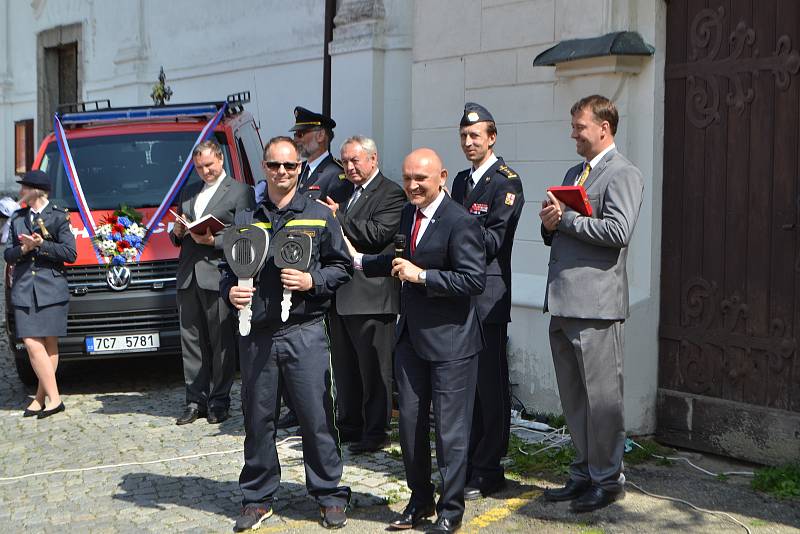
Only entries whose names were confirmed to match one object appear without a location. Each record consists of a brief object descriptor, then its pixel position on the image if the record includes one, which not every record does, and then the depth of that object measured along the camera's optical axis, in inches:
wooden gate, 250.4
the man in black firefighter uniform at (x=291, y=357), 215.5
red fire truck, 349.7
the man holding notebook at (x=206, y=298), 317.7
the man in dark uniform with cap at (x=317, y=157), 297.0
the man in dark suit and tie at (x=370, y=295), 274.2
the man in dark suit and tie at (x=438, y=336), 207.0
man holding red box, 219.0
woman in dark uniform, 324.5
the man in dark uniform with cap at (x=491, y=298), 236.1
